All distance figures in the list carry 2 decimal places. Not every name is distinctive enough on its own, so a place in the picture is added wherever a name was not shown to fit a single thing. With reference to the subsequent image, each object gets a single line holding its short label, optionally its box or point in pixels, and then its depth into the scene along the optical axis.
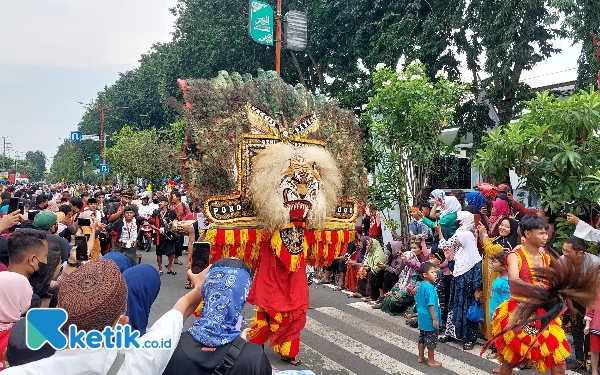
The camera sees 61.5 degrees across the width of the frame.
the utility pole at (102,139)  33.31
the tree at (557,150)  5.55
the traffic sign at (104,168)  30.55
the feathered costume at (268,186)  5.05
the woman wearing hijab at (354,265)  9.12
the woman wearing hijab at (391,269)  8.08
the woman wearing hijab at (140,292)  2.71
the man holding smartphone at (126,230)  9.15
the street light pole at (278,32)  12.30
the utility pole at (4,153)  75.15
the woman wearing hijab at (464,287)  6.20
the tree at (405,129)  9.04
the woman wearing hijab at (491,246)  5.72
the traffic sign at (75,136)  30.82
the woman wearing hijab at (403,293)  7.43
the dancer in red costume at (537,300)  3.13
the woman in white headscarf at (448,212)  7.88
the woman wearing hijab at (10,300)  2.83
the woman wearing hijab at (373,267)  8.41
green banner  11.52
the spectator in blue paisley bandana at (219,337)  2.21
